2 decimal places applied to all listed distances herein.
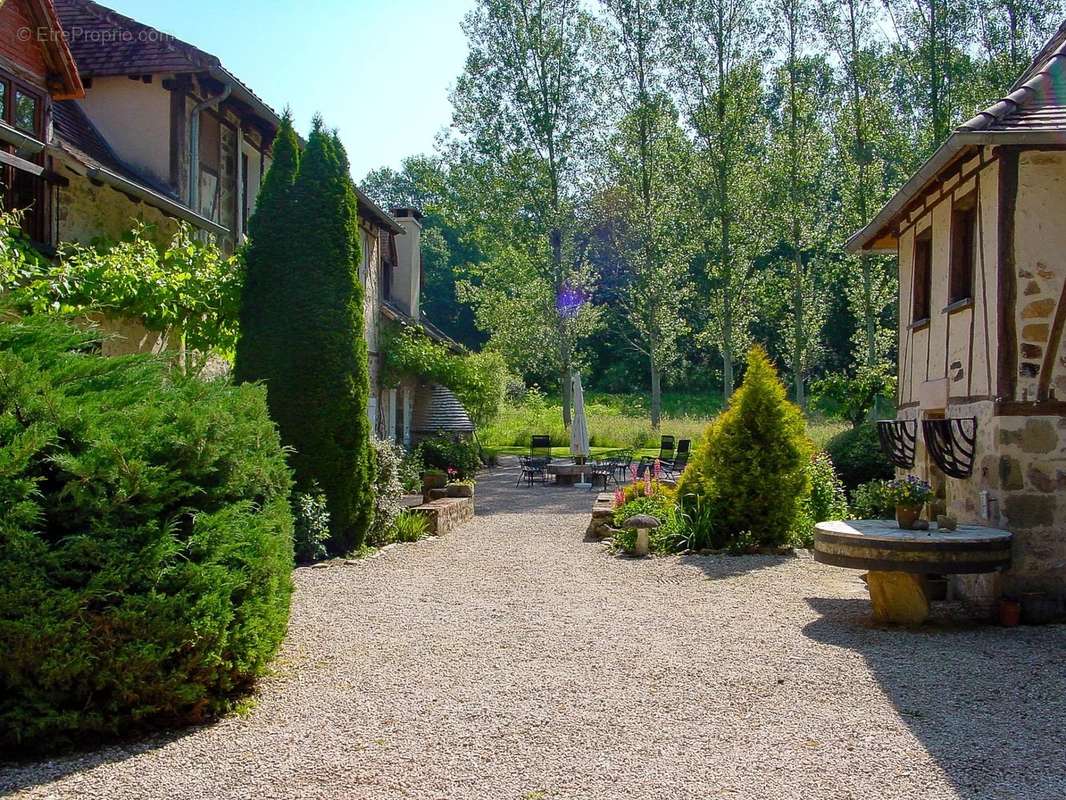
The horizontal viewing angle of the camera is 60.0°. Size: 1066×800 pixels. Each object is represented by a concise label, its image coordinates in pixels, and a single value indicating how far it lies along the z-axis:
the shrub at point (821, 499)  11.77
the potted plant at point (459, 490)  15.18
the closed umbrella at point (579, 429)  20.31
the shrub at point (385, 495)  11.45
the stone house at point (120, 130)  9.69
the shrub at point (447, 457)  19.84
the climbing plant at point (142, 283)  7.99
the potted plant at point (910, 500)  7.67
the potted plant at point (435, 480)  17.09
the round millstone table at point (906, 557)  6.97
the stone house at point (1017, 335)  7.66
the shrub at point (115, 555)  4.13
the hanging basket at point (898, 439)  10.27
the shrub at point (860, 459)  14.81
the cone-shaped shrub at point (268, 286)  10.05
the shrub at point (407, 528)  11.76
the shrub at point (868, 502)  11.45
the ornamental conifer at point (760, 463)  10.74
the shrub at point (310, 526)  9.70
